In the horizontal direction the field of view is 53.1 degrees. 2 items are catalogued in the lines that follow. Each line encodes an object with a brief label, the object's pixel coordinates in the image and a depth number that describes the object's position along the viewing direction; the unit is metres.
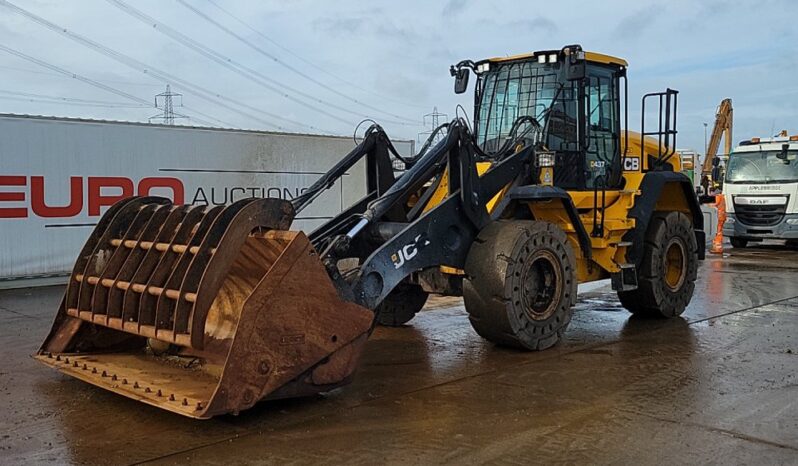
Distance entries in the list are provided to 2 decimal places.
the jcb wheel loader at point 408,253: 5.03
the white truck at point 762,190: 18.34
